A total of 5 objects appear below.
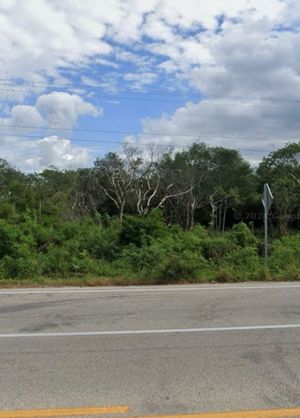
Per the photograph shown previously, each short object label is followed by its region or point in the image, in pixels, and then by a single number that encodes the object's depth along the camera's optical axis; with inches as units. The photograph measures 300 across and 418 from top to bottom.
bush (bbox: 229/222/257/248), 860.0
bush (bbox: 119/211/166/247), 877.8
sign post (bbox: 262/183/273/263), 624.1
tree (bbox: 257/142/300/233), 2888.8
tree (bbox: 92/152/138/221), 2844.5
